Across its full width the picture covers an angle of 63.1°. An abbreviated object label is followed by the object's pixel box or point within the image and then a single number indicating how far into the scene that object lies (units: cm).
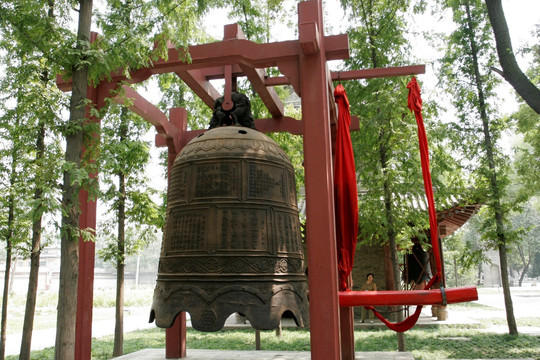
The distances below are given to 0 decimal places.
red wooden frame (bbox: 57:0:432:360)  392
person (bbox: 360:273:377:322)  1156
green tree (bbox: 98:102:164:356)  863
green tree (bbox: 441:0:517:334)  991
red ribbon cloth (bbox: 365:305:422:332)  449
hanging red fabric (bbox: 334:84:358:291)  471
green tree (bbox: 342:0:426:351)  749
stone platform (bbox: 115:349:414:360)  643
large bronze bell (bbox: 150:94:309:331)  363
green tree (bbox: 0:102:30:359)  737
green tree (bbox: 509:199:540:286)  4360
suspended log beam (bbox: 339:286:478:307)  408
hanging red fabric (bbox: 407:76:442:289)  415
